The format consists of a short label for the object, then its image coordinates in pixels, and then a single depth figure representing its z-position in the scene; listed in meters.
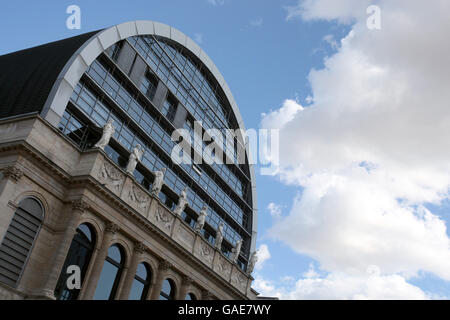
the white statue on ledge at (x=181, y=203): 40.23
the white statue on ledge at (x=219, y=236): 45.38
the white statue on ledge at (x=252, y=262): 50.76
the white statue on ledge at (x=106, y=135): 33.62
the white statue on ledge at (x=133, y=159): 35.47
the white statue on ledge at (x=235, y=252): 48.62
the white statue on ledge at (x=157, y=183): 37.77
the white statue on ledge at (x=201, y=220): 42.50
